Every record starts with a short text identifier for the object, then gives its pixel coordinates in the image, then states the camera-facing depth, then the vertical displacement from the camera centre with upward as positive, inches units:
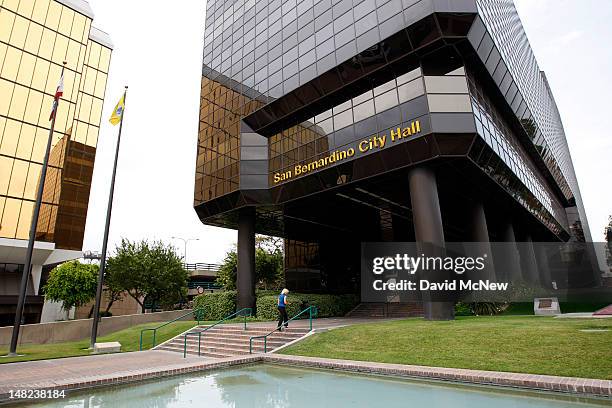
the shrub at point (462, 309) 781.1 -40.3
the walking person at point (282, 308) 624.1 -22.2
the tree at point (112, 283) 1390.3 +61.8
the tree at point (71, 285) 1253.7 +53.1
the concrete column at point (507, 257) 1122.7 +101.1
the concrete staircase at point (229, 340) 580.7 -75.0
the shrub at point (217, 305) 1033.5 -22.0
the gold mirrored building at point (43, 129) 1439.5 +744.0
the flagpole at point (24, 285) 594.5 +28.3
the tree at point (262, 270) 1459.2 +106.1
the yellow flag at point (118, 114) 776.0 +386.3
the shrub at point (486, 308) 767.1 -39.1
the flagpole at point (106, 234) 645.7 +121.0
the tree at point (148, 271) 1393.9 +104.5
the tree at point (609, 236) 2120.7 +288.0
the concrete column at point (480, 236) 835.7 +127.4
